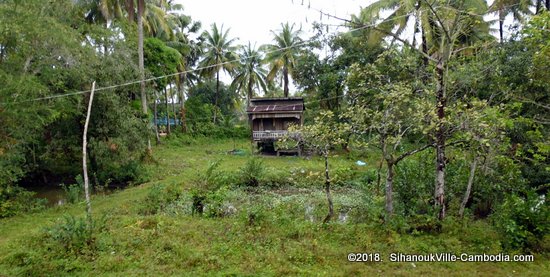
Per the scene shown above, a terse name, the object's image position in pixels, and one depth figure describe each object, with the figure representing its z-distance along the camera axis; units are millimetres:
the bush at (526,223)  5582
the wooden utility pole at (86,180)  6933
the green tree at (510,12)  12637
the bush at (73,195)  10359
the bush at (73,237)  5723
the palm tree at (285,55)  24797
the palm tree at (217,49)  27312
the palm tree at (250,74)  29672
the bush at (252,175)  12188
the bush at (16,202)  9129
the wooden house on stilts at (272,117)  19312
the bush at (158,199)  9156
